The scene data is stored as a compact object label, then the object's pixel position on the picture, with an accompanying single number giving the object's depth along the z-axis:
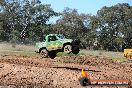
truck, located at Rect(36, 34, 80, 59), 27.55
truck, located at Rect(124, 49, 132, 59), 46.35
